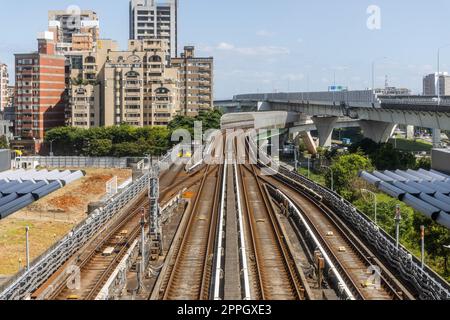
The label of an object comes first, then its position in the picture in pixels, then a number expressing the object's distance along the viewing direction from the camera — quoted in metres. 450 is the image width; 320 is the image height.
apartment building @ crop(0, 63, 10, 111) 122.06
